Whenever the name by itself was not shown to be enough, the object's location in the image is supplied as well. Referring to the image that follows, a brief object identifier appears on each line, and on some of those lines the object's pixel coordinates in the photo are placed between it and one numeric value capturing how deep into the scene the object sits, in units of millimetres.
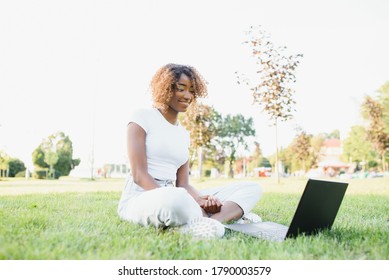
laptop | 1896
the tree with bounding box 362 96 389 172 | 8664
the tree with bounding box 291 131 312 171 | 19344
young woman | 2109
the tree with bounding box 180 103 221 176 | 12625
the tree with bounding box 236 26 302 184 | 8844
